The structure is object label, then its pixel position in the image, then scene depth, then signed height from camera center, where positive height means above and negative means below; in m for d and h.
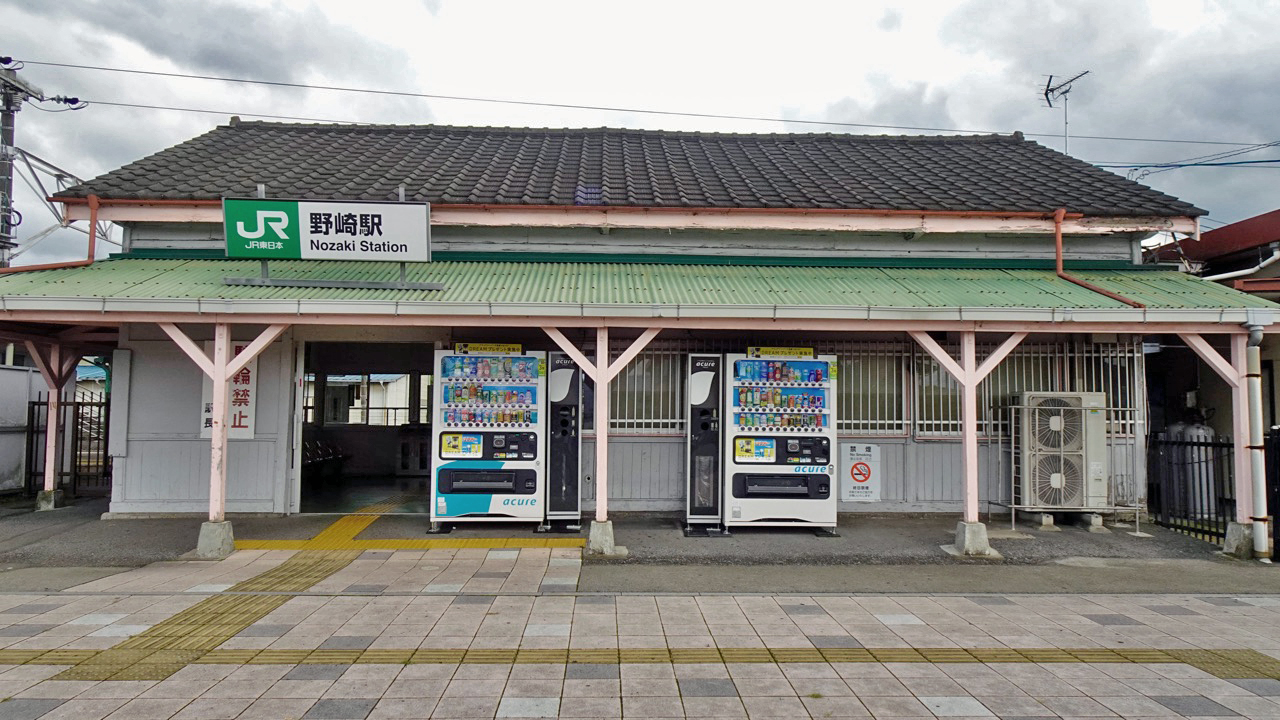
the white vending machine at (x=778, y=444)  8.56 -0.43
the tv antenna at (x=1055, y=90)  15.27 +7.21
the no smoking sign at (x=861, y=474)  9.63 -0.90
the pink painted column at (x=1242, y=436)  7.96 -0.28
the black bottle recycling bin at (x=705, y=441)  8.65 -0.40
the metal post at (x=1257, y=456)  7.83 -0.50
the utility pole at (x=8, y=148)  15.19 +5.72
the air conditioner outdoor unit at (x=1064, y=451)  8.84 -0.51
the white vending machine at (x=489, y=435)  8.48 -0.33
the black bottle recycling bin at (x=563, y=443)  8.65 -0.43
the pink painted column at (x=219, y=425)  7.62 -0.20
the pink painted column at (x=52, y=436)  10.27 -0.45
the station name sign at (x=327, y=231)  7.97 +2.06
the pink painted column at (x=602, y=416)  7.83 -0.08
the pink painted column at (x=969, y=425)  7.95 -0.17
